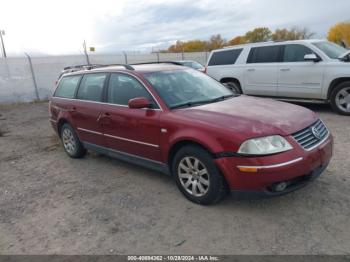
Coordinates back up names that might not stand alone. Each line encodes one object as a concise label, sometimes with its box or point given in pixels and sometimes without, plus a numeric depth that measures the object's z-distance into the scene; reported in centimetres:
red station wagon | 316
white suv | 745
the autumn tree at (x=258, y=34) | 7275
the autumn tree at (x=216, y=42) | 6848
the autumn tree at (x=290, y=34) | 5812
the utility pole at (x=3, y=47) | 3464
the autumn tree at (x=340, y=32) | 6944
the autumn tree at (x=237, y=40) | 7175
